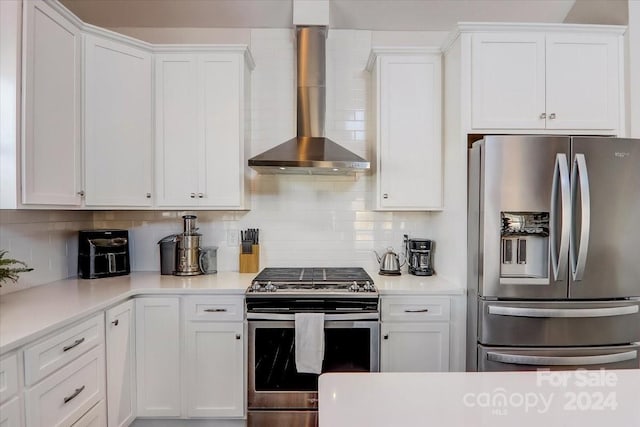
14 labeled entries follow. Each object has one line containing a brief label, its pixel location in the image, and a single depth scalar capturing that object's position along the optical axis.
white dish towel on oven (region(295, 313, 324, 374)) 2.22
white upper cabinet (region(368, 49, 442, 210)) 2.66
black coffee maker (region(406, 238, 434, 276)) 2.78
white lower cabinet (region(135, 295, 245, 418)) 2.31
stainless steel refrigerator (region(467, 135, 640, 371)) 2.03
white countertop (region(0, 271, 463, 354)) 1.58
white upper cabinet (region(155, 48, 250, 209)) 2.62
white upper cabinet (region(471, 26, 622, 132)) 2.33
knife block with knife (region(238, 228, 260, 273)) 2.87
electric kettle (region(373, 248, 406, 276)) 2.81
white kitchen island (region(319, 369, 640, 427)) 0.89
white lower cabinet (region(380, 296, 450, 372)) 2.34
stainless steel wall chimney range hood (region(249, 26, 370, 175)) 2.67
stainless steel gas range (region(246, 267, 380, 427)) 2.26
